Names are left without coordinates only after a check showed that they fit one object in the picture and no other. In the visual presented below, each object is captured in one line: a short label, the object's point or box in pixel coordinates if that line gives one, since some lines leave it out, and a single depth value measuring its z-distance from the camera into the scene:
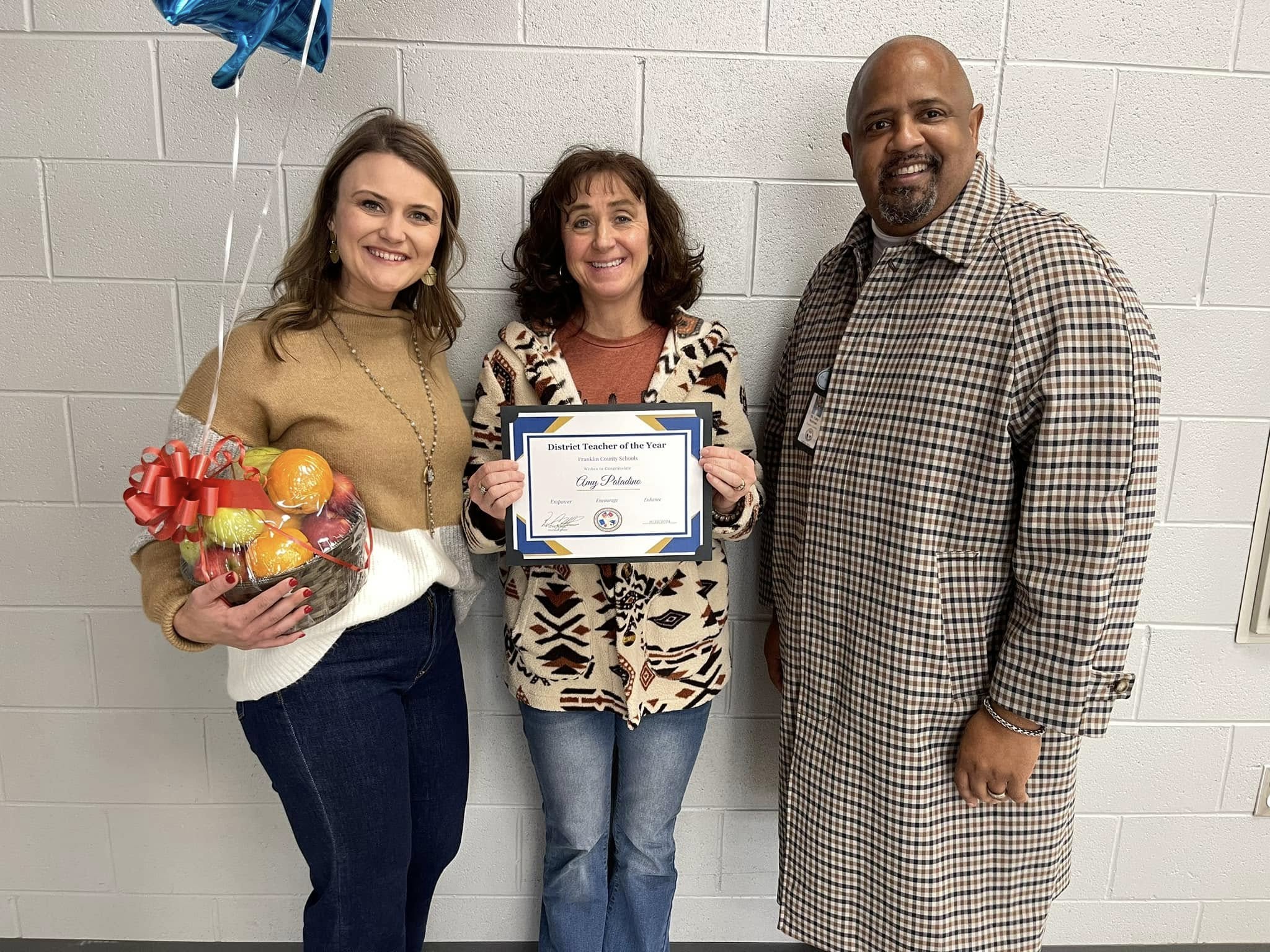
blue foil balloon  1.10
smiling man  1.10
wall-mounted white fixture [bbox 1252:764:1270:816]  1.78
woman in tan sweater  1.19
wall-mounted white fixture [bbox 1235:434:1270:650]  1.67
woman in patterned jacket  1.34
